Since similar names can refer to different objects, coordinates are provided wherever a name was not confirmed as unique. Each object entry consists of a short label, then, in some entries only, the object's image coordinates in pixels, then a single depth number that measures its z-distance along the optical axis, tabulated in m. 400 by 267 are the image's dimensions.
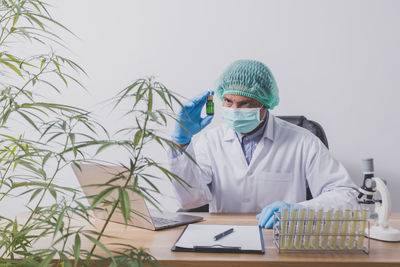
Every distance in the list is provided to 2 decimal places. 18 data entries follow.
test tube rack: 1.00
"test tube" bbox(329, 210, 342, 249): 1.00
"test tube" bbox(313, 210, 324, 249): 1.01
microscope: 1.13
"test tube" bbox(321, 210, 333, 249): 1.00
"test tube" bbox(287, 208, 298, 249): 1.00
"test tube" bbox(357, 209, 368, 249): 1.01
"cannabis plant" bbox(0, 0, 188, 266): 0.76
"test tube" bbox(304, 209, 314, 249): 1.00
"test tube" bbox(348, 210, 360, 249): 1.00
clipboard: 1.01
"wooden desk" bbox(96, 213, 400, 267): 0.94
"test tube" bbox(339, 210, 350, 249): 1.00
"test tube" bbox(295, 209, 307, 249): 1.00
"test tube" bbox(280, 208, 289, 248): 1.00
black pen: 1.11
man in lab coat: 1.74
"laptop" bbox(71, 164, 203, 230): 1.19
